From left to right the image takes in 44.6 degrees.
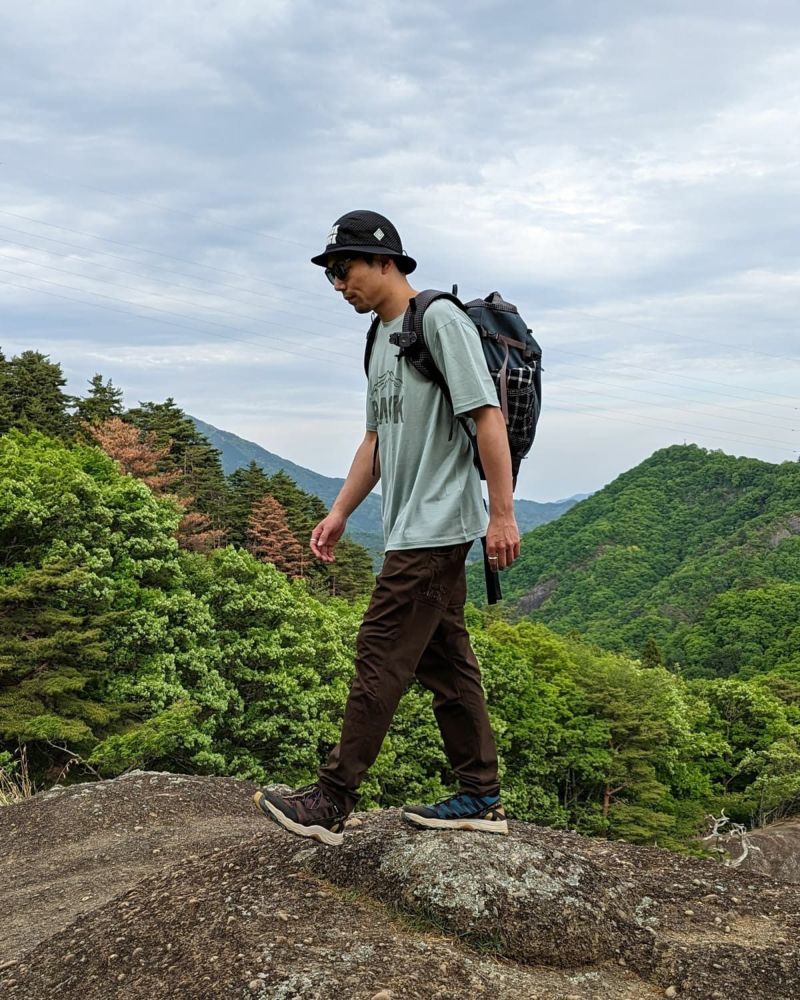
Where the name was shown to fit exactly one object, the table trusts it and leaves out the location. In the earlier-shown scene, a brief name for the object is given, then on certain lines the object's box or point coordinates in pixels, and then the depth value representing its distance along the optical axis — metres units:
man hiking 3.82
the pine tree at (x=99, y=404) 58.31
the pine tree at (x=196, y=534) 47.37
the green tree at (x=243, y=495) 58.94
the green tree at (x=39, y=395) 52.69
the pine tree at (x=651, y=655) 66.81
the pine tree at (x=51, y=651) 22.70
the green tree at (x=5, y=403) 47.88
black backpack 3.84
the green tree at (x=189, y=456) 59.44
